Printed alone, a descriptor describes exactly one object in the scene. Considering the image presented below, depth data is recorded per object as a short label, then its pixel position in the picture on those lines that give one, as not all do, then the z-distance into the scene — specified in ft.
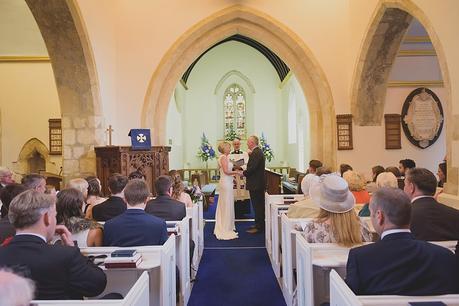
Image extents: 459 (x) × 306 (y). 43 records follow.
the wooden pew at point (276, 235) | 13.79
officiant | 25.10
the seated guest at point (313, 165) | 17.98
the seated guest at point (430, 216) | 8.40
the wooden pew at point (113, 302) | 4.94
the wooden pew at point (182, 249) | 10.56
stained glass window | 51.75
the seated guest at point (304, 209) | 11.34
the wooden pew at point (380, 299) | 4.75
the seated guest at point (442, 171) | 15.88
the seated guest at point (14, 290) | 3.20
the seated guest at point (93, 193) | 12.16
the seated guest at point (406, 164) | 19.07
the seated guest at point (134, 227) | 8.62
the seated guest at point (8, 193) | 9.68
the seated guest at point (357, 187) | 13.05
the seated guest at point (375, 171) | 16.22
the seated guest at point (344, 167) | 18.36
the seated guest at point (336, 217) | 8.00
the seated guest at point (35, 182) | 11.36
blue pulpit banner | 20.48
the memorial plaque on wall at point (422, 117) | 25.29
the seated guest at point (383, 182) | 11.56
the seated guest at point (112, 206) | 10.68
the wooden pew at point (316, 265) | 7.31
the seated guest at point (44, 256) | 5.60
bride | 19.51
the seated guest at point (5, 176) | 14.17
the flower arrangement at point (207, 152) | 35.26
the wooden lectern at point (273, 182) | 26.37
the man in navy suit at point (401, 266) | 5.43
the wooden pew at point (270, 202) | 16.10
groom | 19.86
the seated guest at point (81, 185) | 11.62
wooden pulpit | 19.48
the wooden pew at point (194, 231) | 14.06
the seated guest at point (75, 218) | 8.20
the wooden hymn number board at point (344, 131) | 25.39
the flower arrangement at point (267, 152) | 37.24
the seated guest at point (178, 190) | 14.51
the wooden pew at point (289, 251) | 10.20
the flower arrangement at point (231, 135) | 46.14
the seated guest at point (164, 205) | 11.84
